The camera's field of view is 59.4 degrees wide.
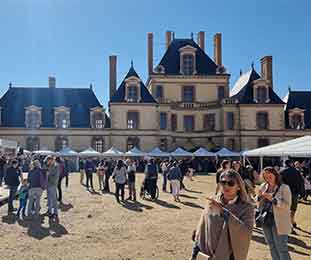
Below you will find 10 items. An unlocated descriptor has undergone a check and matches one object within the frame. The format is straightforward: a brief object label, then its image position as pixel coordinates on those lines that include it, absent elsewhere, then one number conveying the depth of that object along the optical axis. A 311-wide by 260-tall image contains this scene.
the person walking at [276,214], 3.63
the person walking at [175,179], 9.91
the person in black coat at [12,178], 7.63
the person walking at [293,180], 6.01
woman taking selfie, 2.10
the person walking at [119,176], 9.41
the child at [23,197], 7.38
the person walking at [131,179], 10.02
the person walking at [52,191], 6.96
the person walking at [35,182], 6.92
